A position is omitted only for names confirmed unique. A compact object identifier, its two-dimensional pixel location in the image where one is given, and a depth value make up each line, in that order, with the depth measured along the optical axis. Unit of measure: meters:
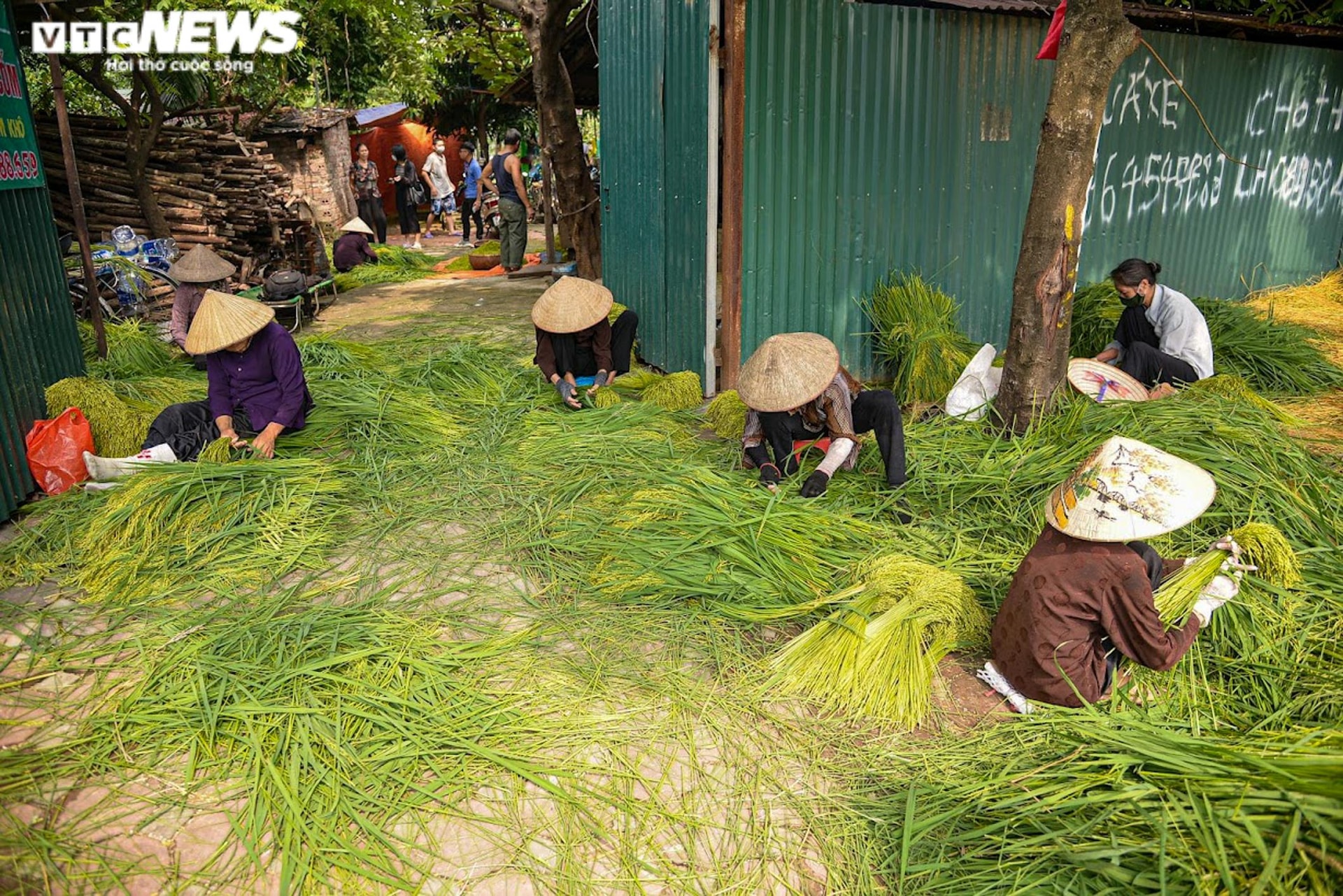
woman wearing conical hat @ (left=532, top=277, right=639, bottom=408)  5.25
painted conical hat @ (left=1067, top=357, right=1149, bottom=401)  4.73
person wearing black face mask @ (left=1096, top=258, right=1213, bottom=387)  5.06
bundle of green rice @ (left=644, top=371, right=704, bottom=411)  5.38
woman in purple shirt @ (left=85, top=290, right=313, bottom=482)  4.32
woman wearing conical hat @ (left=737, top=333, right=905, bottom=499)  3.70
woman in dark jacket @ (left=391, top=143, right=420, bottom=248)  15.06
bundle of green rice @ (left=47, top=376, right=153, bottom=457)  4.55
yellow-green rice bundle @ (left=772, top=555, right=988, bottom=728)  2.72
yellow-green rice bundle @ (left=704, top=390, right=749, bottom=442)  4.84
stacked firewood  9.52
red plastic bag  4.27
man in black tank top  10.50
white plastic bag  4.75
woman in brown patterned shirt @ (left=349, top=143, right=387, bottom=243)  14.25
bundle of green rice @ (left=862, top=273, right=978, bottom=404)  5.42
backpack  7.82
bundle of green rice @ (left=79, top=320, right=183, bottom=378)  5.86
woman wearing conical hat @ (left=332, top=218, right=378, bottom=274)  11.21
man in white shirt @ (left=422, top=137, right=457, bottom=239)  15.58
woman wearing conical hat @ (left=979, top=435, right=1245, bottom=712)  2.38
